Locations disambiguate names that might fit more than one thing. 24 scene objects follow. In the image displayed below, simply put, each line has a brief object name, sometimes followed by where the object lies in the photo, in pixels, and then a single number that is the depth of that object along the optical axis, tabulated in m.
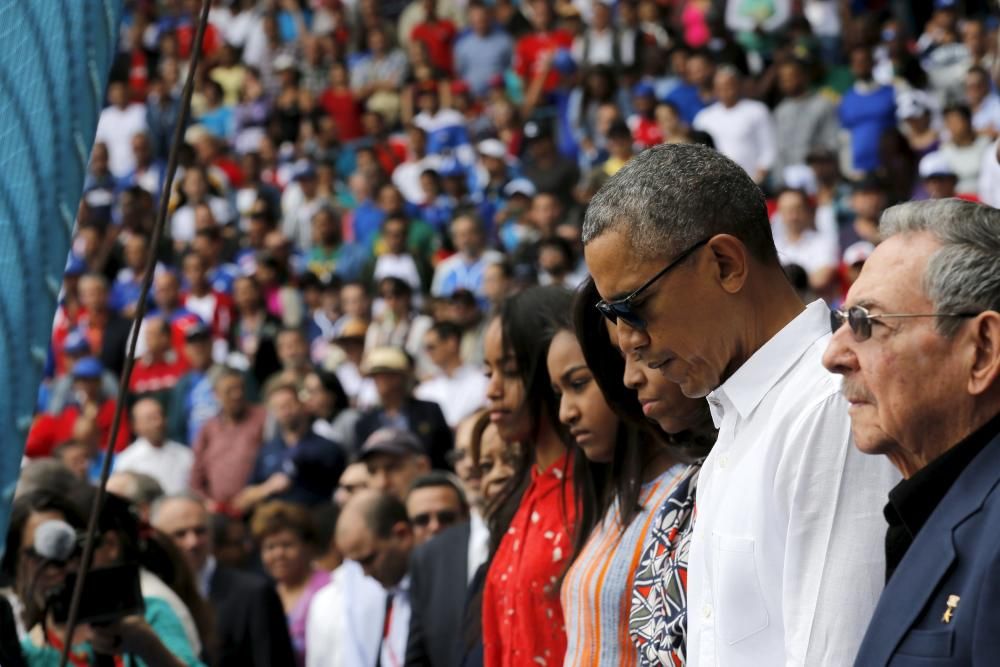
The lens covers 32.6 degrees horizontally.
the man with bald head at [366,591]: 6.78
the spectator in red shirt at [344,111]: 19.50
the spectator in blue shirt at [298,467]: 10.69
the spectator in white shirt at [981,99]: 12.98
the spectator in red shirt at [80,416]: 12.52
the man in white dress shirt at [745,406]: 2.51
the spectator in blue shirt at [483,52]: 19.06
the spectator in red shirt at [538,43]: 18.12
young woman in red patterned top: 3.80
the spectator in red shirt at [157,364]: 13.58
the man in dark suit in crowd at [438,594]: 5.65
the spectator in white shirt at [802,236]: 11.35
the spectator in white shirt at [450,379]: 11.41
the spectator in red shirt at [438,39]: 19.84
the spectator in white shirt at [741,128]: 14.32
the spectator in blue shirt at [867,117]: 14.05
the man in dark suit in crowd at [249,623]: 6.75
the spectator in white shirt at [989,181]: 10.62
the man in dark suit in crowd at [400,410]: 10.63
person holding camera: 4.29
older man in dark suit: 2.17
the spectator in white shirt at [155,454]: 11.55
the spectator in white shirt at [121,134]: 20.30
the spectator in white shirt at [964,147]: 12.34
